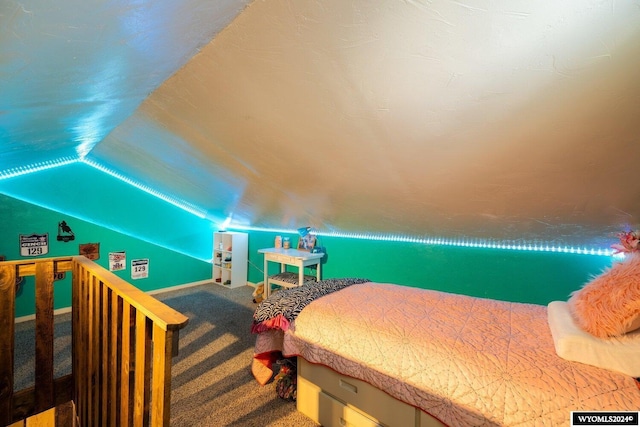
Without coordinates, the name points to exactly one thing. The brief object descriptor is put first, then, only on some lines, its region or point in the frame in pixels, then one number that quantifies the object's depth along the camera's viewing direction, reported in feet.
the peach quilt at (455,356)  3.13
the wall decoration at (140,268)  12.53
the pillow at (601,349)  3.26
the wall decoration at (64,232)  10.80
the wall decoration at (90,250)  11.25
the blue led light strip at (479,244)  6.58
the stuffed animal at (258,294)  11.88
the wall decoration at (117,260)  11.95
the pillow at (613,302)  3.39
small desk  10.64
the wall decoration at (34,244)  10.15
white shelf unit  14.08
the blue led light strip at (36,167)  9.80
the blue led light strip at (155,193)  11.82
